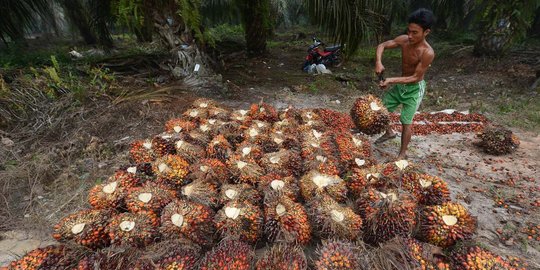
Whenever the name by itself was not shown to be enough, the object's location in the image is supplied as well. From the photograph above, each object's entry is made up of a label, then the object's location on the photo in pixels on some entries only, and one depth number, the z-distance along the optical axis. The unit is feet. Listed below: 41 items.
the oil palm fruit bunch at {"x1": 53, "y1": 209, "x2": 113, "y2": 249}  5.06
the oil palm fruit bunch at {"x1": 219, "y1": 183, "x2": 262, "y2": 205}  5.81
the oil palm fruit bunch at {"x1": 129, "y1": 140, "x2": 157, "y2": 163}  7.60
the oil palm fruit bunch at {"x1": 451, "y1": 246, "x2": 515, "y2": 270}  4.46
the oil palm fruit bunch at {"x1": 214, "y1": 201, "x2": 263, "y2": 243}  5.19
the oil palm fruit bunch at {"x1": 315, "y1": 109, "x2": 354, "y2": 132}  10.05
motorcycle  24.63
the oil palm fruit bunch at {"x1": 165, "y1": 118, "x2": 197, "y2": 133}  8.75
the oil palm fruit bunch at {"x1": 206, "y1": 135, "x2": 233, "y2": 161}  7.52
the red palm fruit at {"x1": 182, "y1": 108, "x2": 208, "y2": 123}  9.86
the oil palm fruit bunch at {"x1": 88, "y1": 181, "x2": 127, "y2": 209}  5.91
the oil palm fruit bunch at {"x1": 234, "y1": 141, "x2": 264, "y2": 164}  7.23
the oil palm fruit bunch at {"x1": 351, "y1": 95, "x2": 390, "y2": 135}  8.78
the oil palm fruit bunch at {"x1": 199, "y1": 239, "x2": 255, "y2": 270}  4.40
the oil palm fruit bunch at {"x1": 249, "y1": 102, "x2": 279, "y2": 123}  9.96
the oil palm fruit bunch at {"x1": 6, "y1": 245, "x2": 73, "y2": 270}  4.40
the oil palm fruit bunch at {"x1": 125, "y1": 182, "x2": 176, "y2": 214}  5.60
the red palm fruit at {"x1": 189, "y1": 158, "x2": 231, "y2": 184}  6.37
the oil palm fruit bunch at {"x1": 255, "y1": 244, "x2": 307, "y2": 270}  4.48
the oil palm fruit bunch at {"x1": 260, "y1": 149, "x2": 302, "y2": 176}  6.82
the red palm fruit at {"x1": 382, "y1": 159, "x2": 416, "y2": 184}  5.95
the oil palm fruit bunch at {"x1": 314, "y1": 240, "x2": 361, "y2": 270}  4.38
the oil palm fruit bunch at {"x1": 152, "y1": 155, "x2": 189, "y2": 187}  6.56
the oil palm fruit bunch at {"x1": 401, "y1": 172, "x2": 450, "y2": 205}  5.97
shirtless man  8.48
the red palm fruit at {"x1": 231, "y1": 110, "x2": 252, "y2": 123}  9.35
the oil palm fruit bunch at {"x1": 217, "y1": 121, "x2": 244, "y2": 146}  8.46
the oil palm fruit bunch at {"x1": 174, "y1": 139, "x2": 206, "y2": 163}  7.38
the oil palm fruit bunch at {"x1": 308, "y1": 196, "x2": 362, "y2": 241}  5.10
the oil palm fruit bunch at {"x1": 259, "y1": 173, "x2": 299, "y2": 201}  5.85
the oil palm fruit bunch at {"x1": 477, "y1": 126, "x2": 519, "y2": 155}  10.19
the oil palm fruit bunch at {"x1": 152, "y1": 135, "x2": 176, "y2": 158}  7.82
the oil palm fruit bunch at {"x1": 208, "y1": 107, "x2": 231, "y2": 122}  9.79
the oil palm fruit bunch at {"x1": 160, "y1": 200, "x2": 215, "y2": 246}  5.05
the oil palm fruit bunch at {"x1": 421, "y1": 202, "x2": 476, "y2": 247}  5.10
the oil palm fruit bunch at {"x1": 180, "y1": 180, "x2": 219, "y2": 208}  5.82
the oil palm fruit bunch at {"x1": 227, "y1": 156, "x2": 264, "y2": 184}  6.59
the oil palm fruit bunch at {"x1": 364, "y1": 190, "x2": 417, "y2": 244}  5.08
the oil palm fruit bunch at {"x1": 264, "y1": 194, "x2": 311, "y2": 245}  5.06
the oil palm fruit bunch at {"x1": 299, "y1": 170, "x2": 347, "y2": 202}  6.07
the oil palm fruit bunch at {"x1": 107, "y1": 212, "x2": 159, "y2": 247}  4.97
